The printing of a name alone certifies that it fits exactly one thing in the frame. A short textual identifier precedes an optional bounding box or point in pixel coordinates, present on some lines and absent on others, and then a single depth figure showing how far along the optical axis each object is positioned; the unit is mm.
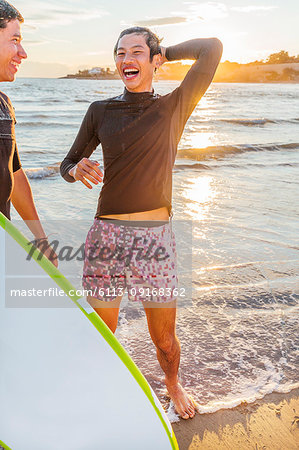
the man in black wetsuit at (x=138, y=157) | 2359
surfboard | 1984
